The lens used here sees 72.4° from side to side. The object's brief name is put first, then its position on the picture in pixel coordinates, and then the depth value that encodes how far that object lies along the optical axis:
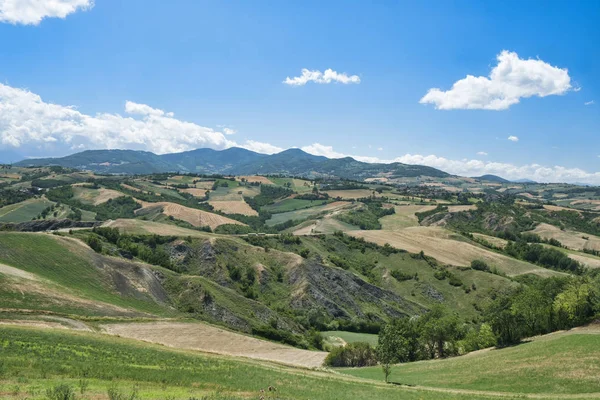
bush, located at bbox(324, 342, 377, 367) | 77.56
